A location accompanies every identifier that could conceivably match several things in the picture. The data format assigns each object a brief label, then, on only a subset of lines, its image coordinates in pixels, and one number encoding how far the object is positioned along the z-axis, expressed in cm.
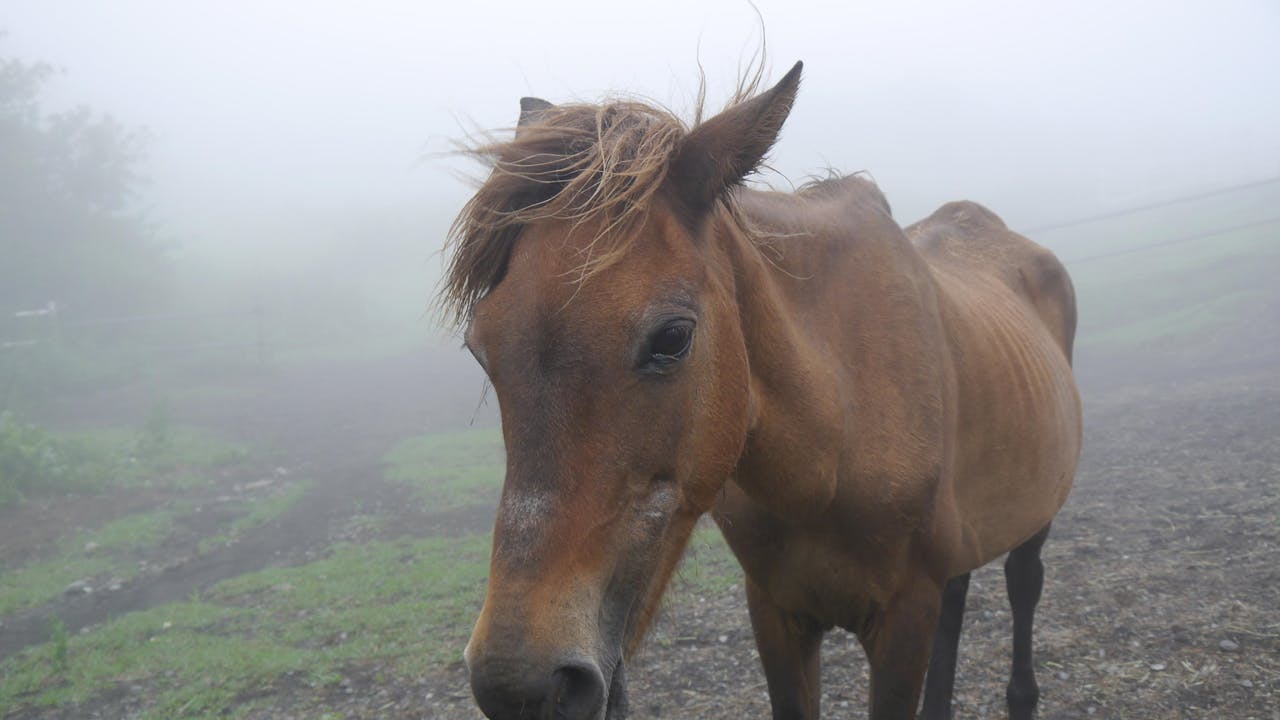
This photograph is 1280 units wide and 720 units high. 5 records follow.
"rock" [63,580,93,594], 681
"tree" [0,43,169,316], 1805
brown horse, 155
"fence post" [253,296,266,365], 1906
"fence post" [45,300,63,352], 1650
